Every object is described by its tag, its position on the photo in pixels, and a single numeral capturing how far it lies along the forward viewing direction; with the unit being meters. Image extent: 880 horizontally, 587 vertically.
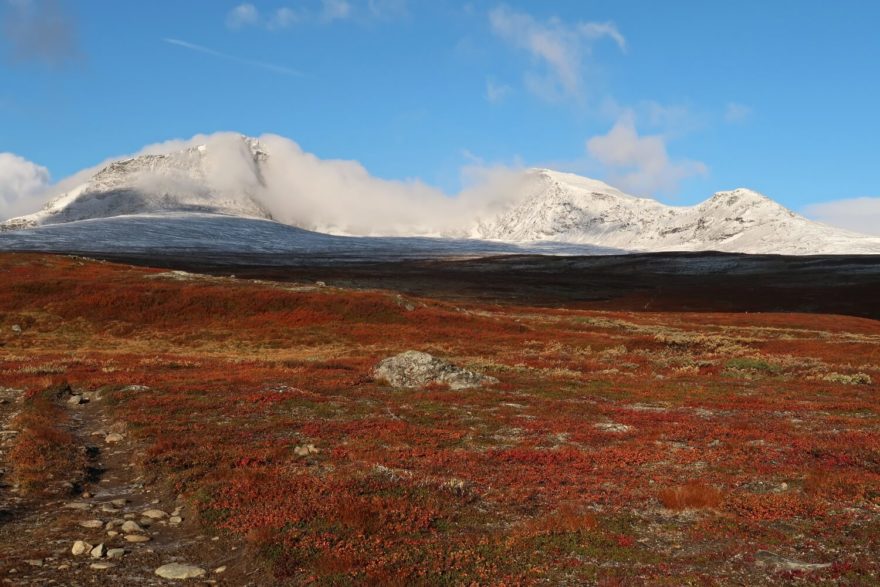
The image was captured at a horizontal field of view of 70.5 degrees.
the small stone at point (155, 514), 13.59
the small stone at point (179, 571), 10.56
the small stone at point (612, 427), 22.94
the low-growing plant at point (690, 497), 14.00
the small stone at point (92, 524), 12.65
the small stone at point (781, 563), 10.70
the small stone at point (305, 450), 18.39
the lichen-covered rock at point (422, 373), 34.41
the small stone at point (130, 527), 12.54
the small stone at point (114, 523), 12.65
